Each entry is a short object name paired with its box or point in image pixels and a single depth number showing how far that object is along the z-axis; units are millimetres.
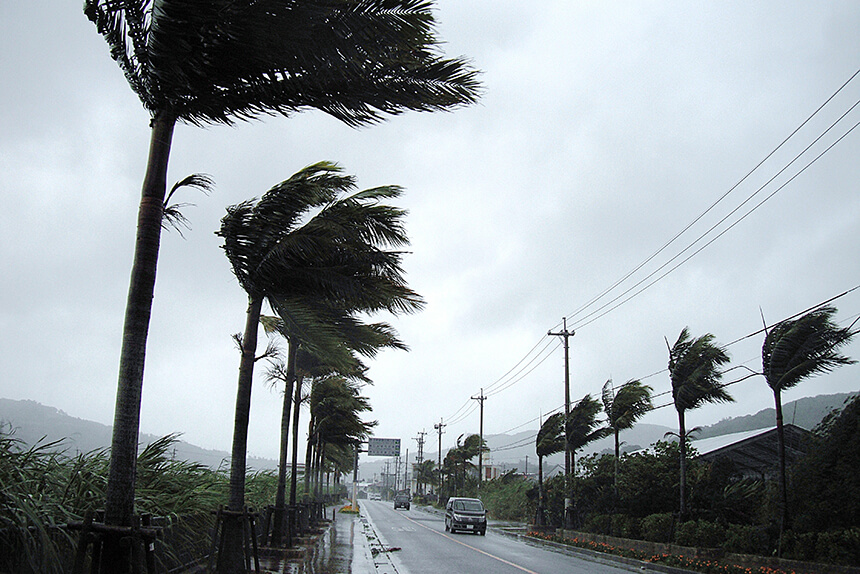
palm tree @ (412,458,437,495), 105188
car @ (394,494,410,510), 73938
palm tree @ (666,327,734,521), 21031
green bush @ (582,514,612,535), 26317
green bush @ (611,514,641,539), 23688
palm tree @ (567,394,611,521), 33188
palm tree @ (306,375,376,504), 27667
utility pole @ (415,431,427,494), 120225
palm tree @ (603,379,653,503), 28938
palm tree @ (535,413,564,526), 35531
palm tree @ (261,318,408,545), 11703
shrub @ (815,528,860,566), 14117
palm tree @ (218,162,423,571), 10438
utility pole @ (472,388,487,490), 60844
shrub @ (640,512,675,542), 21217
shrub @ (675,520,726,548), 18922
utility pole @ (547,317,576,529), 31031
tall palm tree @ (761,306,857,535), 16828
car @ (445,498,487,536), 32719
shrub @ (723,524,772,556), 17125
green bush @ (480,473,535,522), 49472
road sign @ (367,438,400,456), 68125
